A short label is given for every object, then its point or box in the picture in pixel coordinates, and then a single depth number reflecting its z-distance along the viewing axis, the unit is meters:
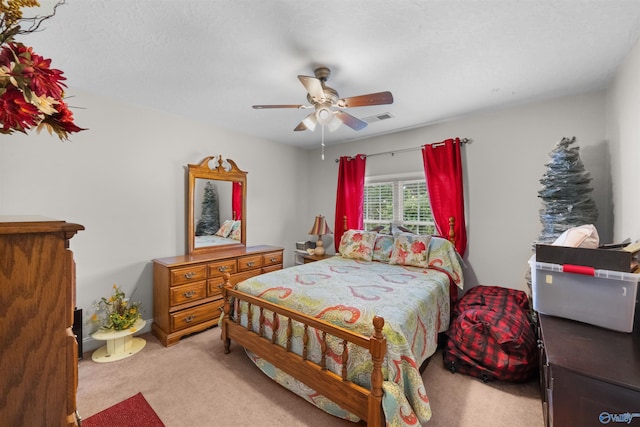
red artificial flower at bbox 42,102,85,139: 0.70
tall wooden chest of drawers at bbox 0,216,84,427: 0.58
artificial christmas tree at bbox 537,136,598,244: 2.19
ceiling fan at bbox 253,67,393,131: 1.92
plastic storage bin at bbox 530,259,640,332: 1.31
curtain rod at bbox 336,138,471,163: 3.19
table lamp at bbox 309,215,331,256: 4.13
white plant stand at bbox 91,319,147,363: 2.40
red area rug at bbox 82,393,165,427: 1.70
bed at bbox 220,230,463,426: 1.52
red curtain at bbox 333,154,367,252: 4.09
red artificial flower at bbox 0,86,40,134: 0.60
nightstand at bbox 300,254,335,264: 4.02
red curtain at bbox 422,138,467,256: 3.17
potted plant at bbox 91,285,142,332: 2.52
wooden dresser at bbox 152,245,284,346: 2.68
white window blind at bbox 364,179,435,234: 3.59
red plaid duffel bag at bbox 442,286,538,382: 2.04
